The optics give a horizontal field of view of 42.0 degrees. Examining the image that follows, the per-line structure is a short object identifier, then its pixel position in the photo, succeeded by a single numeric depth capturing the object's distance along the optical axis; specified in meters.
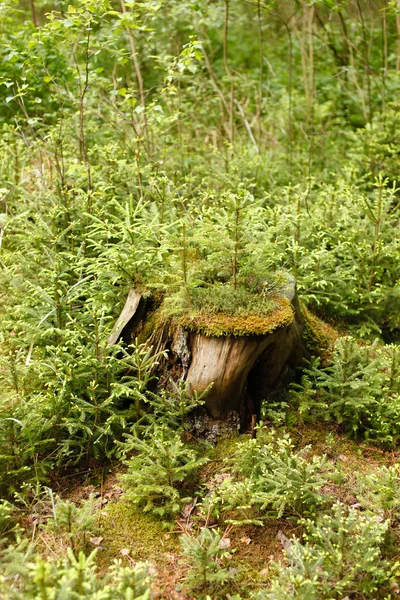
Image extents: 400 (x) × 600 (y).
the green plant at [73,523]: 3.47
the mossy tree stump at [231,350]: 4.15
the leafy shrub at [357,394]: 4.46
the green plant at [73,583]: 2.67
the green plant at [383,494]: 3.66
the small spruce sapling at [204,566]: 3.24
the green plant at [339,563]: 3.14
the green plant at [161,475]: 3.84
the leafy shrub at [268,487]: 3.68
